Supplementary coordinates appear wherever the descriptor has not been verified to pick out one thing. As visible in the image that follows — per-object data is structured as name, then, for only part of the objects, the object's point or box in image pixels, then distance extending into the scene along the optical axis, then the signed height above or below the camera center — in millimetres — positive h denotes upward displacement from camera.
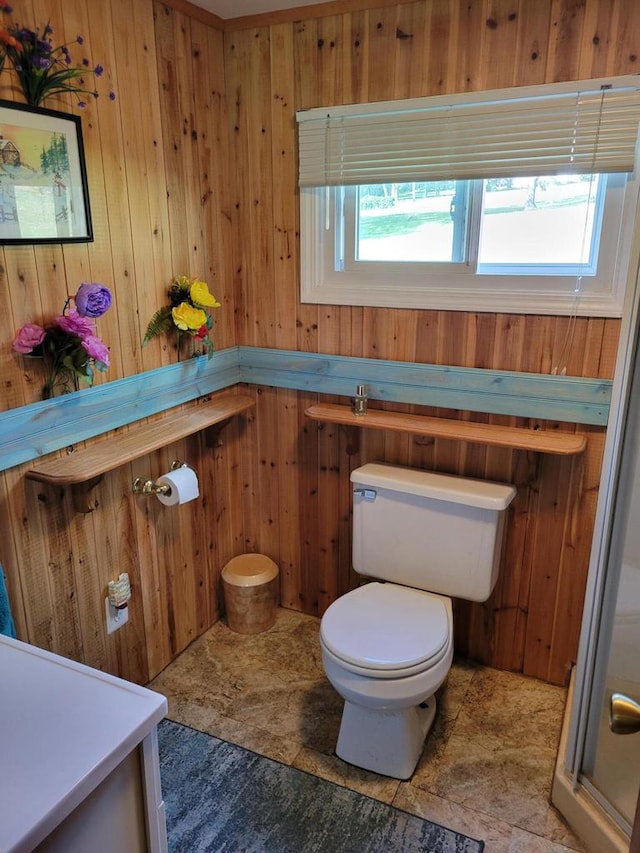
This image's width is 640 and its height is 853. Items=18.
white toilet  1922 -1113
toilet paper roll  2238 -777
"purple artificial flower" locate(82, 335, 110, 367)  1810 -264
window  1963 +139
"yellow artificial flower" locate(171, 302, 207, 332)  2248 -226
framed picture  1661 +175
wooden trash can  2684 -1349
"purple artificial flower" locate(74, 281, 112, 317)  1806 -134
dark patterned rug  1830 -1563
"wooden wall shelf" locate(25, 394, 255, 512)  1833 -586
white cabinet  961 -757
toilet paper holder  2234 -772
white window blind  1903 +337
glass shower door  1558 -934
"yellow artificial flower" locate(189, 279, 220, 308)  2271 -155
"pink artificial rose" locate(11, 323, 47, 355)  1718 -225
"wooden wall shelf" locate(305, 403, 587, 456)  2111 -589
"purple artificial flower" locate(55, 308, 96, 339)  1784 -197
